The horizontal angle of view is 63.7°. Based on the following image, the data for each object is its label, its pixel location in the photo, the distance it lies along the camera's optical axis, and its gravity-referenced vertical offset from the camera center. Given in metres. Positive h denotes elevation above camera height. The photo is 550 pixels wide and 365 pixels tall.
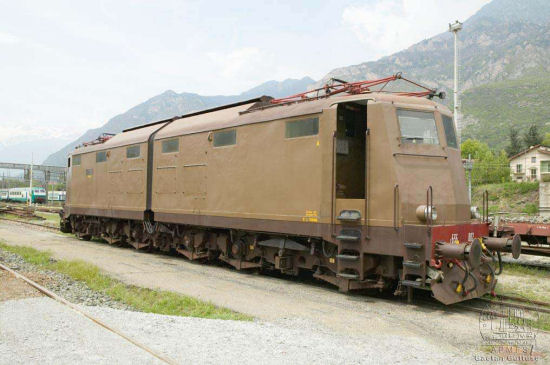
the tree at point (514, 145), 72.88 +10.08
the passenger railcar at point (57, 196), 71.71 +0.11
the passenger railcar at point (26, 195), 61.97 +0.17
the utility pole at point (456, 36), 18.30 +7.11
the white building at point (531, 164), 55.32 +5.74
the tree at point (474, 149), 73.56 +9.71
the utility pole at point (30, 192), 54.01 +0.51
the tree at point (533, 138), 70.06 +10.89
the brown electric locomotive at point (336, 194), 7.38 +0.16
